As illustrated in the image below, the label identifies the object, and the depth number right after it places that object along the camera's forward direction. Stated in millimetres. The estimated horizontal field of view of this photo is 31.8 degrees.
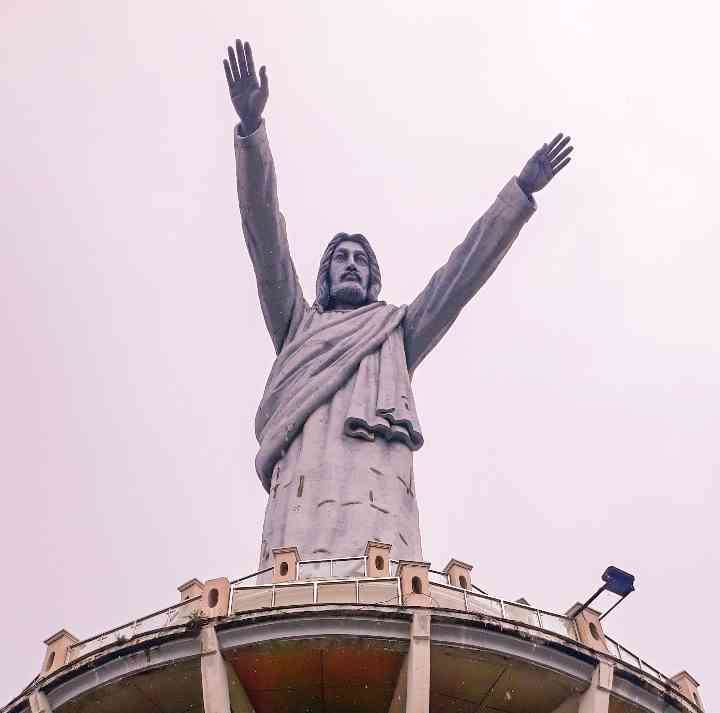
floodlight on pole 19750
